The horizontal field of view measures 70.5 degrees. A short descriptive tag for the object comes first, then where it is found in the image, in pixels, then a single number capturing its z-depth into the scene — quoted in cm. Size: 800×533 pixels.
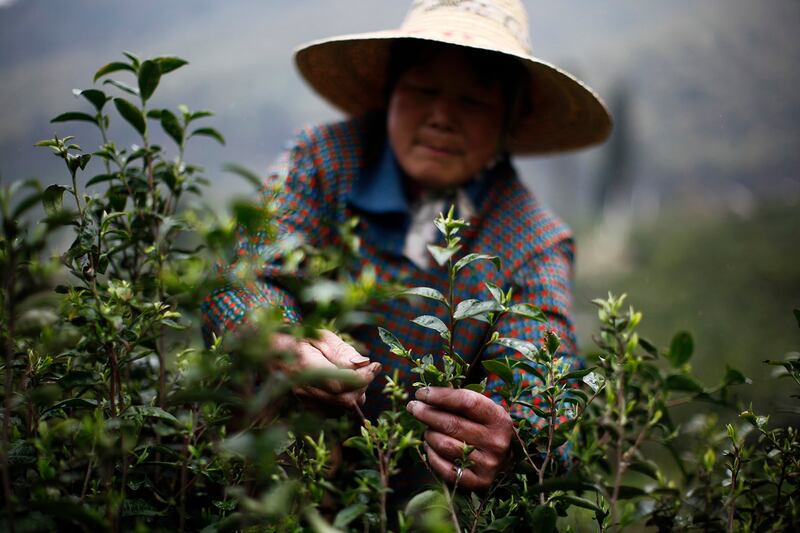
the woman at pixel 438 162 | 139
